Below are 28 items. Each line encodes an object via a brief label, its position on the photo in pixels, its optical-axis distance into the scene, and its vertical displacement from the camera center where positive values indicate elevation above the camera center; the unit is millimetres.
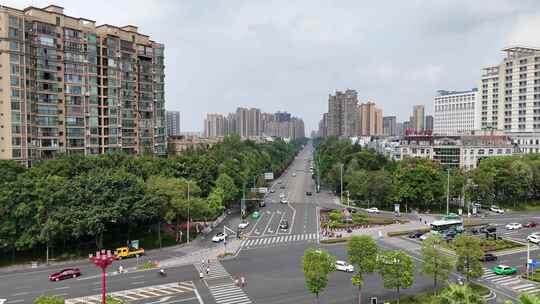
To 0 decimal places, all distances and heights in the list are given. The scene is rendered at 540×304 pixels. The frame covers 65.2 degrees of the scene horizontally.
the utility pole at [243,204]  85888 -12815
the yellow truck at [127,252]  55684 -14444
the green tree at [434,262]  38094 -10681
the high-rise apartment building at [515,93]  130625 +16912
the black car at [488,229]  66312 -13864
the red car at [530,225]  72812 -13978
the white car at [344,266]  48428 -14120
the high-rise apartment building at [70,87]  74375 +11650
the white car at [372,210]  88906 -13995
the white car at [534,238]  61462 -13835
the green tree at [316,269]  34344 -10236
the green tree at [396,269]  36156 -10816
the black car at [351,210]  89312 -14194
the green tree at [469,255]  38781 -10222
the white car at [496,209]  87000 -13633
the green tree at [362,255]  36875 -9789
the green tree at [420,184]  85438 -8266
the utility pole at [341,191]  104744 -11993
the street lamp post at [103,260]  23781 -6544
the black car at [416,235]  65375 -14131
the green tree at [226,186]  80625 -8079
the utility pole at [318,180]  129038 -11178
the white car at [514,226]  70812 -13832
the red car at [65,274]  46500 -14528
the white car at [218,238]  64938 -14533
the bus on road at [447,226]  67125 -13317
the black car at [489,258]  52875 -14281
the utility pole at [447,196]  82119 -10281
